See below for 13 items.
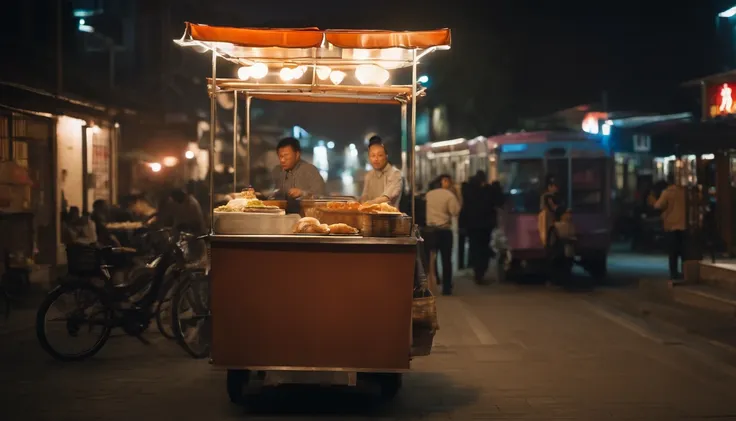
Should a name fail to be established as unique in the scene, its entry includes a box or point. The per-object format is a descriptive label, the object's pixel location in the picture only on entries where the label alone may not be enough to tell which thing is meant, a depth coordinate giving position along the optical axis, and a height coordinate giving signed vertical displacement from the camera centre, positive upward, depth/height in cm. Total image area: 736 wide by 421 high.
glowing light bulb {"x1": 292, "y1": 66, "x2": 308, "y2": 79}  923 +129
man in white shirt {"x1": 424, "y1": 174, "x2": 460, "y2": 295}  1535 -49
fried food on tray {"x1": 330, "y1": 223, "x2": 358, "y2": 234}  728 -26
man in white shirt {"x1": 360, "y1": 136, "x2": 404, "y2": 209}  921 +19
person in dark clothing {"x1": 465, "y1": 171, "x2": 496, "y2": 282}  1744 -52
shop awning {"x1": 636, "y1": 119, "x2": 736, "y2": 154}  1545 +102
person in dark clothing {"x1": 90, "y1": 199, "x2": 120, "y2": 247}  1634 -43
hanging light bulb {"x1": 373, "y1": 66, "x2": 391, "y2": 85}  878 +117
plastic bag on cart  750 -106
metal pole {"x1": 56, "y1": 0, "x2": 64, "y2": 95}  1752 +290
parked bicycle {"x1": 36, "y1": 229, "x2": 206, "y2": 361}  966 -110
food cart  709 -73
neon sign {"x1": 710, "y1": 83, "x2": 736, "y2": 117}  1723 +182
